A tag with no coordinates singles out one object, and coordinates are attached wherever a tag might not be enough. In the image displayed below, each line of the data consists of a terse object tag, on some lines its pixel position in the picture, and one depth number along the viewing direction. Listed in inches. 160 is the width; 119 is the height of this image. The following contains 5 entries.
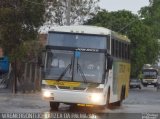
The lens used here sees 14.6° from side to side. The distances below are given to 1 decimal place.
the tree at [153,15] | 4140.3
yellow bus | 957.2
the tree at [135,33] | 3218.5
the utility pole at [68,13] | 1655.6
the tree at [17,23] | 1797.5
